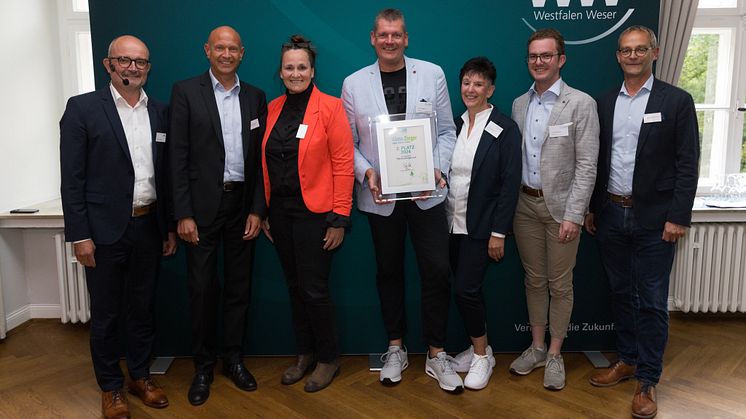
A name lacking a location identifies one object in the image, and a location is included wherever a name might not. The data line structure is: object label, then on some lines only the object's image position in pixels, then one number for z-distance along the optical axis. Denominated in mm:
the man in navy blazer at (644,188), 2717
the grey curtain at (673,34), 3580
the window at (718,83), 4207
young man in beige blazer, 2869
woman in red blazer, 2822
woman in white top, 2895
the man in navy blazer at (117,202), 2621
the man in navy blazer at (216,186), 2828
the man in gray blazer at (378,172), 2924
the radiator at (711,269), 3984
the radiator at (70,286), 3943
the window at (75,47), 4273
